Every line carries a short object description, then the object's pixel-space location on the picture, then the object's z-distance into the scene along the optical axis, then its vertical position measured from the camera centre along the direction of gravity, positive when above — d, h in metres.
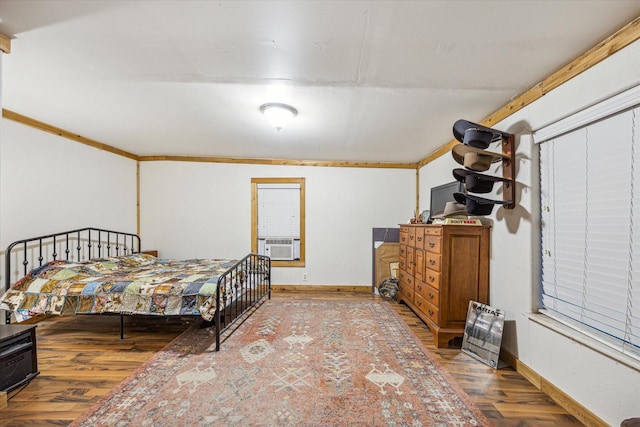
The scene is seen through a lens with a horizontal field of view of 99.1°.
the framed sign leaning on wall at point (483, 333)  2.50 -1.13
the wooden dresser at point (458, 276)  2.90 -0.64
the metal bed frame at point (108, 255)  2.96 -0.56
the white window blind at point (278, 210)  5.21 +0.12
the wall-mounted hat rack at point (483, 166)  2.34 +0.48
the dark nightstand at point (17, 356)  2.04 -1.10
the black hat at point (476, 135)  2.27 +0.68
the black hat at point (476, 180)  2.44 +0.33
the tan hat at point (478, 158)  2.52 +0.56
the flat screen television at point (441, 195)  3.65 +0.31
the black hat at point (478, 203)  2.50 +0.12
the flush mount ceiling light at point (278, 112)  2.70 +1.06
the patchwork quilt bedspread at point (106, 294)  2.72 -0.79
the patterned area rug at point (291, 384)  1.81 -1.33
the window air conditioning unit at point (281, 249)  5.20 -0.63
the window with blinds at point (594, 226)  1.61 -0.07
